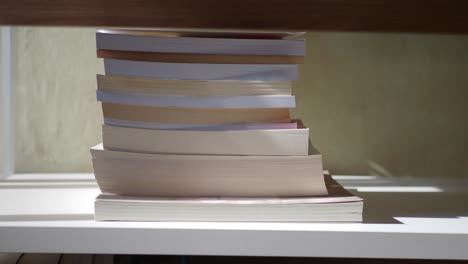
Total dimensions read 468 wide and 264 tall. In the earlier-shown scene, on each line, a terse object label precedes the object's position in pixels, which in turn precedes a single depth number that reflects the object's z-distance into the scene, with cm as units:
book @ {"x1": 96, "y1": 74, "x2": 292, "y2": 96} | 58
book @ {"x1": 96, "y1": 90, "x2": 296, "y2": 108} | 58
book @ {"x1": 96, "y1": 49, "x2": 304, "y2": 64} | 59
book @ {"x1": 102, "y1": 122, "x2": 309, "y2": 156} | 58
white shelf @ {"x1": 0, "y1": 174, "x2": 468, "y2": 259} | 53
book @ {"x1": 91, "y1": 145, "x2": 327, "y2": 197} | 58
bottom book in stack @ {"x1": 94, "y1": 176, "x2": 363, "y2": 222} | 56
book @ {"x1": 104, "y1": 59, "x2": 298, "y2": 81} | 58
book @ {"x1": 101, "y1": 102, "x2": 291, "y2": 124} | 59
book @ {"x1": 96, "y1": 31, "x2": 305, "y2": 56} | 58
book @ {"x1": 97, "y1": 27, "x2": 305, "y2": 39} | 62
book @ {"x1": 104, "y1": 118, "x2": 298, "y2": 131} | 59
